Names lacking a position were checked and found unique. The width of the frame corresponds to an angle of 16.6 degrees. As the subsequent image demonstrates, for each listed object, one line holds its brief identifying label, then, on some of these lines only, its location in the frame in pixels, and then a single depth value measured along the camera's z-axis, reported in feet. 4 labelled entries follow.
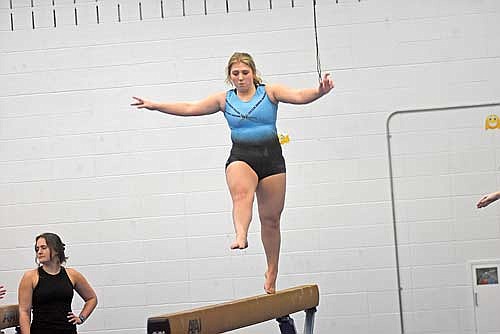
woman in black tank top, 36.51
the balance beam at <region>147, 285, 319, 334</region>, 24.54
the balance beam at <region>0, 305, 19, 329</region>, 36.24
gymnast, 34.60
